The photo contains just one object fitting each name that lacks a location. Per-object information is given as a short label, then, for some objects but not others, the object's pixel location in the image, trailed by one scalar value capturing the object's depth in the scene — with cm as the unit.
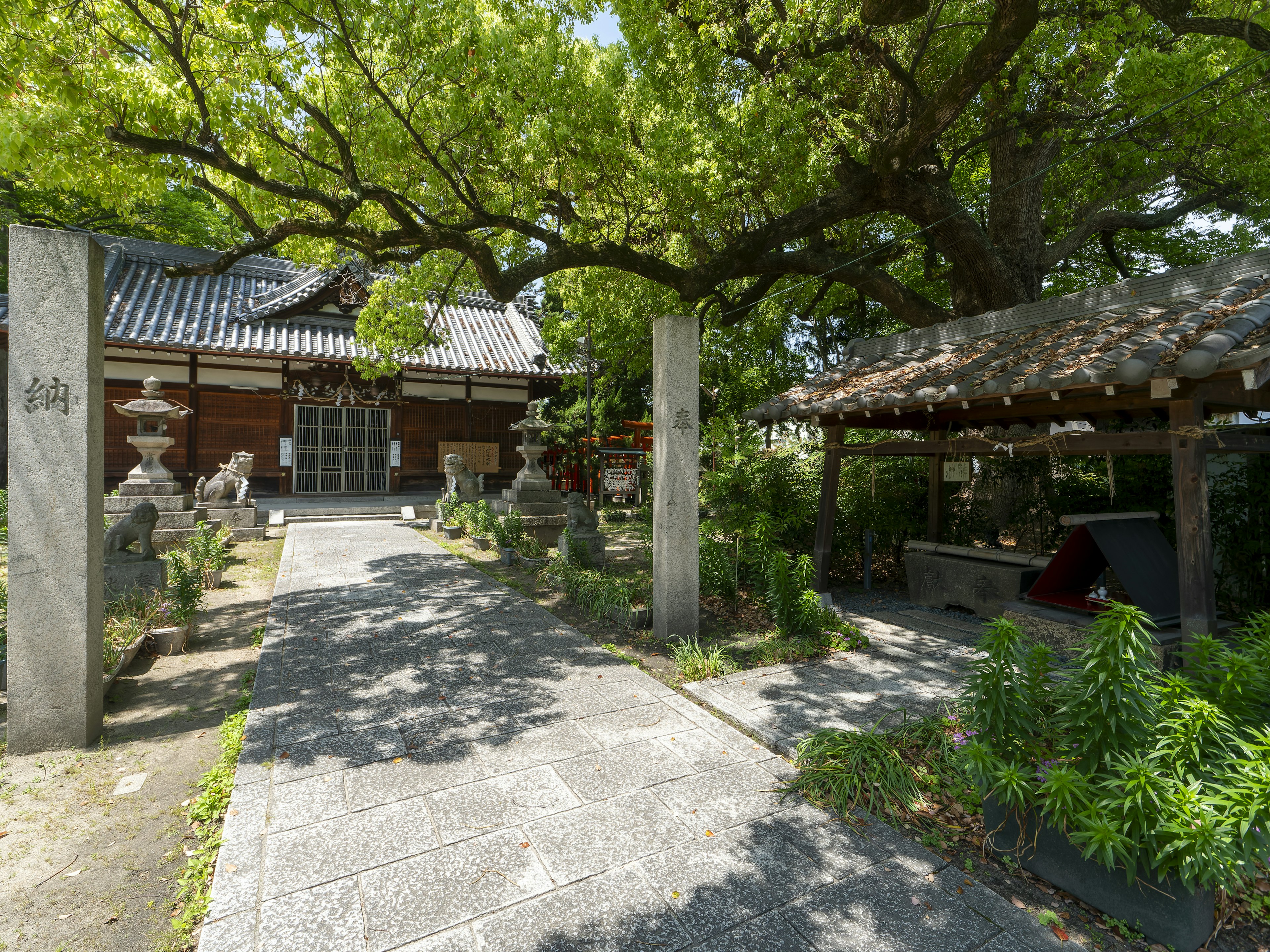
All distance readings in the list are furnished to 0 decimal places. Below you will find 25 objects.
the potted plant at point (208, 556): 762
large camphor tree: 636
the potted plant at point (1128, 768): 213
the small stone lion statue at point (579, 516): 934
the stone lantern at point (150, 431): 1048
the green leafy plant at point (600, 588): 662
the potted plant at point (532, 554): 934
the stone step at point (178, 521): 1020
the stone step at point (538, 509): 1155
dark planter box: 223
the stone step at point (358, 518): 1398
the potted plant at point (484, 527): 1108
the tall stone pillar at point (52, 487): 364
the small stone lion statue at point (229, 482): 1189
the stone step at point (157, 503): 995
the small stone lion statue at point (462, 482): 1403
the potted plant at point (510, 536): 996
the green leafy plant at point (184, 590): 582
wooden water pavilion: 406
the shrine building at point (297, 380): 1373
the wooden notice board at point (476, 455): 1669
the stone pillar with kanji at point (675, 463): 561
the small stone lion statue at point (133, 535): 638
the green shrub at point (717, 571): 712
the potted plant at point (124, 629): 472
